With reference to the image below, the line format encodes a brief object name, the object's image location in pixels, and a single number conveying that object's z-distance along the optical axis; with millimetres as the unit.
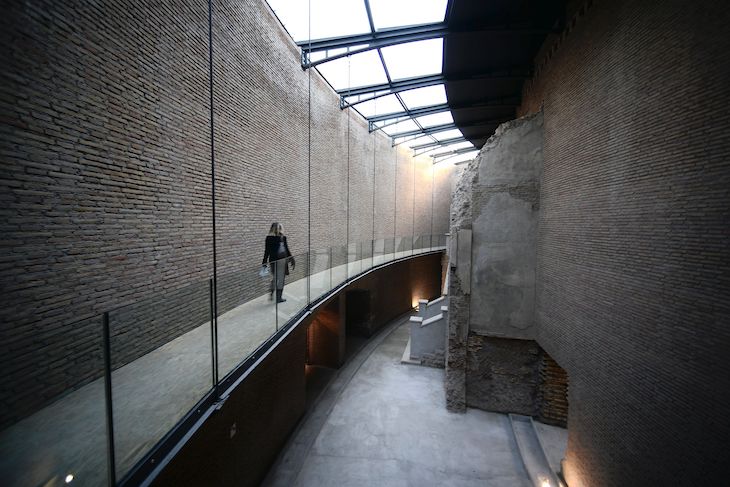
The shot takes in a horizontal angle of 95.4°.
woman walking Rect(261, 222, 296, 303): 5930
